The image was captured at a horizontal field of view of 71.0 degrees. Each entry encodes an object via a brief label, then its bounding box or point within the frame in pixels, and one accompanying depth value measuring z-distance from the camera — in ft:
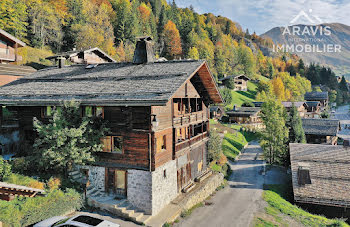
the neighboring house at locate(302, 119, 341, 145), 162.30
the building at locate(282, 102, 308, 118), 259.76
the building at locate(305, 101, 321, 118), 303.89
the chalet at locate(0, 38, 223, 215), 57.06
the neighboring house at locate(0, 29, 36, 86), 92.94
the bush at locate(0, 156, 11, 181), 52.50
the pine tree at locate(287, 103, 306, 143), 129.49
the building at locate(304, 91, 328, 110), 378.24
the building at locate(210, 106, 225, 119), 203.51
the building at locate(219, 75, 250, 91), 315.78
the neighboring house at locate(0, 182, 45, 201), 32.58
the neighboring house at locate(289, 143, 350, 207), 78.89
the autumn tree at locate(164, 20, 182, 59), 337.93
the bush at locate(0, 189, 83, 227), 40.83
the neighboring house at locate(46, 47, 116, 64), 133.28
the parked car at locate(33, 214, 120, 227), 41.91
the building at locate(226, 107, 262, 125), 210.79
